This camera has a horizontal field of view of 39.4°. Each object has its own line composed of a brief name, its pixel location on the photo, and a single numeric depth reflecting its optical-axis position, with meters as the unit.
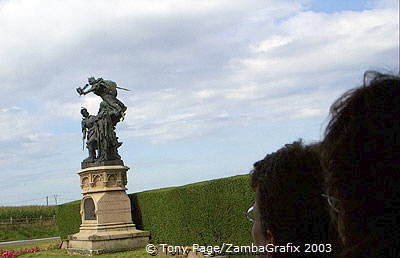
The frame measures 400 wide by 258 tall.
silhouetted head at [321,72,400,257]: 1.00
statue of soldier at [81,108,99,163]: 17.53
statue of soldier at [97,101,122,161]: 17.36
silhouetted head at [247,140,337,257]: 1.61
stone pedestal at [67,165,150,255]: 16.42
